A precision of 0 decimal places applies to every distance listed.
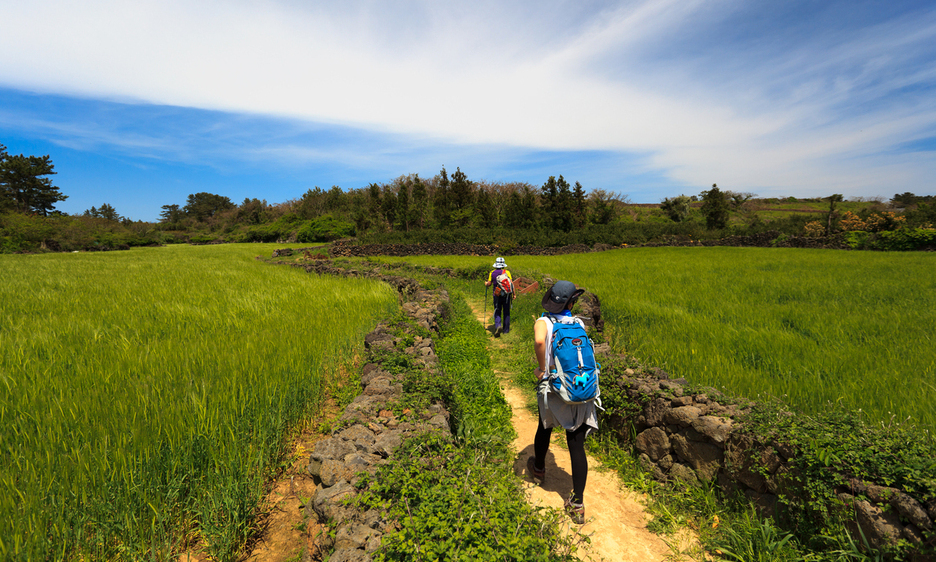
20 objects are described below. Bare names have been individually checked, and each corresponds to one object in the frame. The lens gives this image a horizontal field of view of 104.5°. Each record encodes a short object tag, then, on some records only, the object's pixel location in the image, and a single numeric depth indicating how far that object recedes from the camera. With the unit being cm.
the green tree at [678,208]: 4922
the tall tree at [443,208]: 4000
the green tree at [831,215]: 3188
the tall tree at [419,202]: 4031
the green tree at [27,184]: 4491
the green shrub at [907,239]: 2175
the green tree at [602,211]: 4553
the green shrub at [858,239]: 2466
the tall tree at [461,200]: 4016
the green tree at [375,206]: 4141
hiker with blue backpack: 308
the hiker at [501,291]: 811
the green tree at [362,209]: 4531
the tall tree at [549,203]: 3922
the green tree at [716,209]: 3838
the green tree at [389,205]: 4128
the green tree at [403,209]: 3953
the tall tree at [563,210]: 3869
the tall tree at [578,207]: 3986
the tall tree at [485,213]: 4098
